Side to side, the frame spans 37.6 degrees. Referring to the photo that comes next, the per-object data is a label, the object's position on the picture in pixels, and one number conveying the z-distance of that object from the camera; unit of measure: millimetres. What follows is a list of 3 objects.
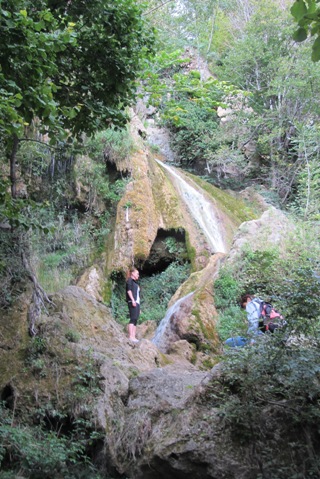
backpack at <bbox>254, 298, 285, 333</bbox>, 7992
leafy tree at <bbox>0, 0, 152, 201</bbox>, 5336
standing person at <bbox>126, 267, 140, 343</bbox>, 10219
